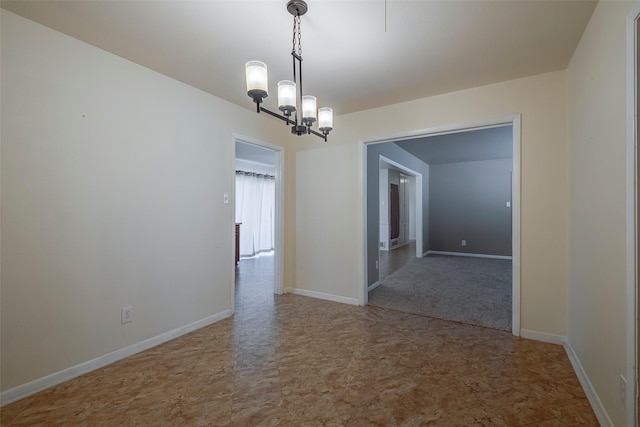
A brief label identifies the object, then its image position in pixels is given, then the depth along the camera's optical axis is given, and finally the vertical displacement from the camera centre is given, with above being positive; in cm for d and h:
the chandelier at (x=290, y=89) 153 +74
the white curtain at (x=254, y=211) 679 +8
